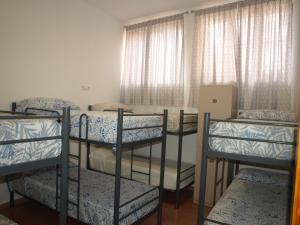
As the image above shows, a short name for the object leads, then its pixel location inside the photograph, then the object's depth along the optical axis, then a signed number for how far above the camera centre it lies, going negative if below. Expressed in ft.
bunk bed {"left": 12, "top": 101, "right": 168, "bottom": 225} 6.36 -3.00
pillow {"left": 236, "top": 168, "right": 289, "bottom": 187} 8.25 -2.58
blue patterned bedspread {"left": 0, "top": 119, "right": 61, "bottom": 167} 3.94 -0.82
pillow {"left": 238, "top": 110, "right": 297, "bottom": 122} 8.49 -0.22
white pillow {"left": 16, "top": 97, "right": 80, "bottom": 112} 8.90 -0.12
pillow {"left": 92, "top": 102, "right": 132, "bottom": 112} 12.02 -0.17
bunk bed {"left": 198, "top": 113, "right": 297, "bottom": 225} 4.85 -1.03
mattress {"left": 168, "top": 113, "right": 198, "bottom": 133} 9.98 -0.73
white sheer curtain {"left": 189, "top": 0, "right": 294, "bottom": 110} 9.58 +2.70
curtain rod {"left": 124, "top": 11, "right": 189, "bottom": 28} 12.34 +5.06
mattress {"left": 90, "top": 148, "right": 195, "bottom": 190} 10.13 -3.08
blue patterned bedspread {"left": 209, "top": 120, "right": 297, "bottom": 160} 4.82 -0.75
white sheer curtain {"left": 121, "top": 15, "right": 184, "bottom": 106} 12.41 +2.48
